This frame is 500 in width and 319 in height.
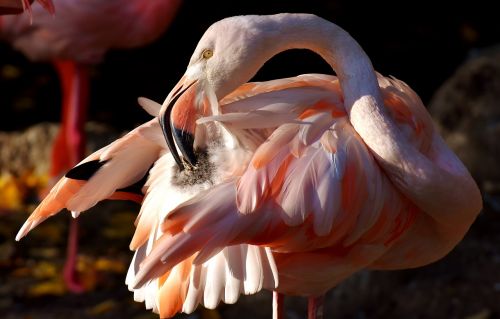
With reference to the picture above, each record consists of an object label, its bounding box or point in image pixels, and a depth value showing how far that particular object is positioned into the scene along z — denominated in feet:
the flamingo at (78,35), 27.78
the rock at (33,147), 33.24
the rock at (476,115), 29.96
